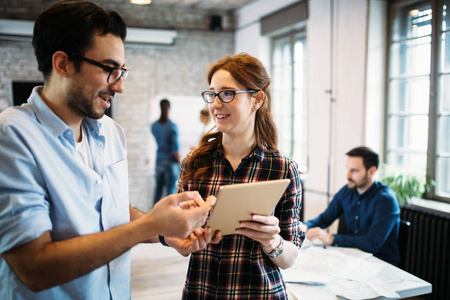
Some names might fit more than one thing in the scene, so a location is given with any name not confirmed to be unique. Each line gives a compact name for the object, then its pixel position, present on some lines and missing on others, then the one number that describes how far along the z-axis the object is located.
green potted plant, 3.47
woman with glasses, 1.33
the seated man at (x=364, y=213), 2.53
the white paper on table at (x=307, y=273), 1.87
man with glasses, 0.92
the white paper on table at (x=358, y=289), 1.73
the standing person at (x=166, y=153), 5.93
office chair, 2.58
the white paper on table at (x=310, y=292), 1.72
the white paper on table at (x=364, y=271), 1.95
